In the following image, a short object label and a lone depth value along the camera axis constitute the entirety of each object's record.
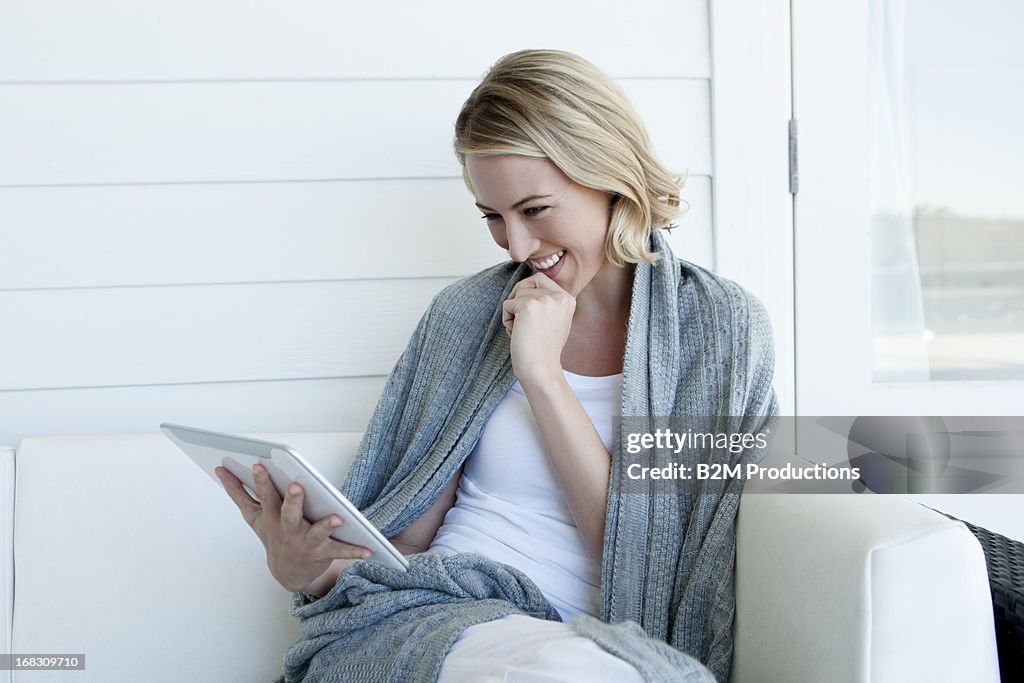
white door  3.53
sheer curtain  3.53
